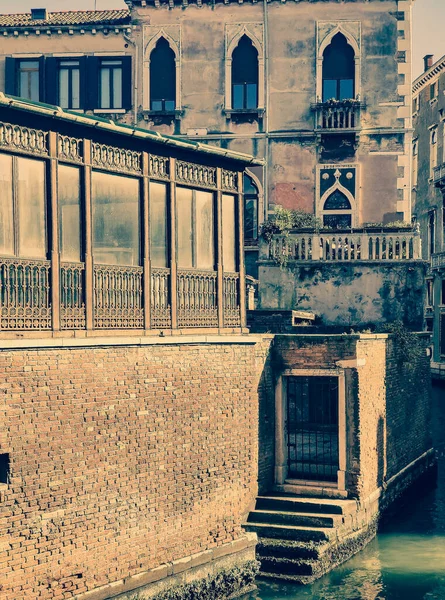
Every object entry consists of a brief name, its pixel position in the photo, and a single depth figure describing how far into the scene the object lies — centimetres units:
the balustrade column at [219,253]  1395
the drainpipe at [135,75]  2331
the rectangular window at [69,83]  2312
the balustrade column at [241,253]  1447
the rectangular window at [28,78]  2330
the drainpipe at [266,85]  2320
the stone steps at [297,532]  1377
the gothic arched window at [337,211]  2311
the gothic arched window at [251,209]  2336
